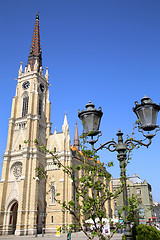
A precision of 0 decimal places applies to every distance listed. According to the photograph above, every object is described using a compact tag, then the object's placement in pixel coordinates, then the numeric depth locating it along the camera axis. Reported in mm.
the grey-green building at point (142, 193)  63281
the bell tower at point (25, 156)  37438
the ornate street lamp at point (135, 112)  7211
